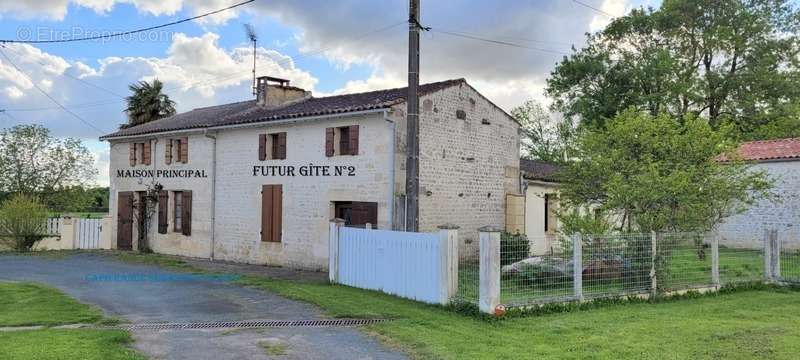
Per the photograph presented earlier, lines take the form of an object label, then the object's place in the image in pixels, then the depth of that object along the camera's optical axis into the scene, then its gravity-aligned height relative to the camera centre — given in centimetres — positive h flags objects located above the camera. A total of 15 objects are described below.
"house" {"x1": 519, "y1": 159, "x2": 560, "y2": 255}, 1972 +13
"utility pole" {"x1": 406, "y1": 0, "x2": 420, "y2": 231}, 1086 +104
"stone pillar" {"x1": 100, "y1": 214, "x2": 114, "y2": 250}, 2323 -109
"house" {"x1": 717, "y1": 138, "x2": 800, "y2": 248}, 1970 +16
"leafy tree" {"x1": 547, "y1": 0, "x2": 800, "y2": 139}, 2859 +676
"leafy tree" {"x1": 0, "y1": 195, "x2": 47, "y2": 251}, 2223 -75
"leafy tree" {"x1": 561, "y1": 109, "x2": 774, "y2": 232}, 1137 +65
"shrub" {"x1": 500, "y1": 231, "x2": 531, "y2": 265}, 935 -67
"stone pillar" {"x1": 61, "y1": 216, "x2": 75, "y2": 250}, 2334 -115
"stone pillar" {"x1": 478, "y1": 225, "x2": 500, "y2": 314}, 885 -93
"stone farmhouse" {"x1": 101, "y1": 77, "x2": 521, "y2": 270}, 1550 +98
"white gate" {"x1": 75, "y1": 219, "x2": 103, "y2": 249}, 2333 -114
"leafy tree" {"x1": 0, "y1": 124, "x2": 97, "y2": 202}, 3819 +247
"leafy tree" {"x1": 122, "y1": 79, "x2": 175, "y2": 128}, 3672 +595
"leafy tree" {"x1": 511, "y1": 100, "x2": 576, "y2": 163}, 4181 +507
